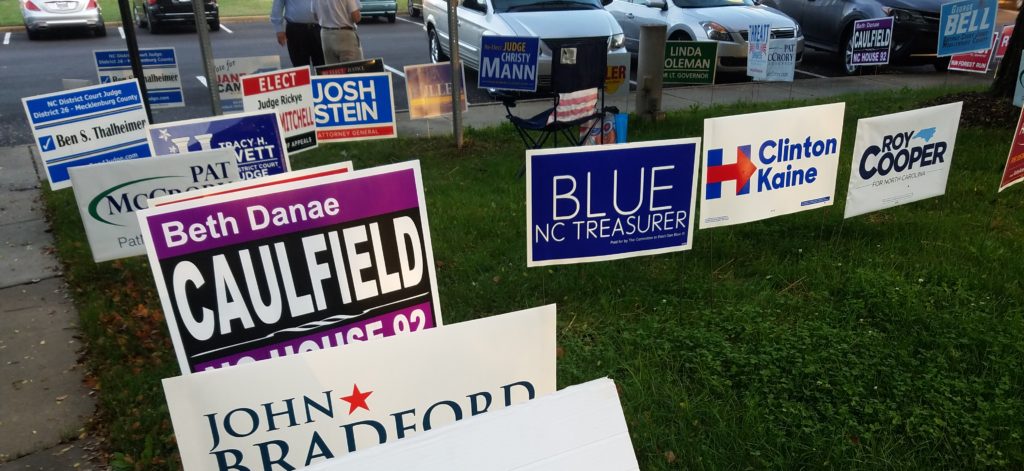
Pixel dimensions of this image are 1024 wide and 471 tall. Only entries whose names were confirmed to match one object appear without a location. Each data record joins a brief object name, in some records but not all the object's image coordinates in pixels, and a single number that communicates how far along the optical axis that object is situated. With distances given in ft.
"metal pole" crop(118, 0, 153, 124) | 19.45
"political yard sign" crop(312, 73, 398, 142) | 23.38
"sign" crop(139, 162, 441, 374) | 7.90
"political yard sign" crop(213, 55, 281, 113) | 25.08
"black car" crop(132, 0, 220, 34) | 60.75
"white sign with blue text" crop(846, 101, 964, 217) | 15.85
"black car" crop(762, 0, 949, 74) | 41.37
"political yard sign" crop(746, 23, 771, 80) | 32.24
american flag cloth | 22.59
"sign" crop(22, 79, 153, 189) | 17.12
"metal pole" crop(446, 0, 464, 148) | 25.17
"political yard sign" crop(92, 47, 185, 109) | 24.34
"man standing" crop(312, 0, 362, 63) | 27.09
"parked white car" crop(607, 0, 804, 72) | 38.42
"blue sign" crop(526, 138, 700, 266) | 13.01
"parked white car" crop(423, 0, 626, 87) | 34.47
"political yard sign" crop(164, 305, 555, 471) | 6.50
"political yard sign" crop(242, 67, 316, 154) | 20.43
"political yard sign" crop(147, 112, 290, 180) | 14.69
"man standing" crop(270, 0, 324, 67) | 27.58
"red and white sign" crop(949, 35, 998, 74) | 33.91
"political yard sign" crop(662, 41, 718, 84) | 29.71
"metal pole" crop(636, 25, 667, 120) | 29.94
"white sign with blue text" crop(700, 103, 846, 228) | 14.40
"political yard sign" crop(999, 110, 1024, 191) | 16.07
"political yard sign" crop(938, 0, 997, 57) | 28.89
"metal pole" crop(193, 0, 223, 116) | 18.98
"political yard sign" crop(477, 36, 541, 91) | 25.90
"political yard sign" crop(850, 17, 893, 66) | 34.58
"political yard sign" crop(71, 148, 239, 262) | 12.55
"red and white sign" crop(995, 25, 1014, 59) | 34.81
